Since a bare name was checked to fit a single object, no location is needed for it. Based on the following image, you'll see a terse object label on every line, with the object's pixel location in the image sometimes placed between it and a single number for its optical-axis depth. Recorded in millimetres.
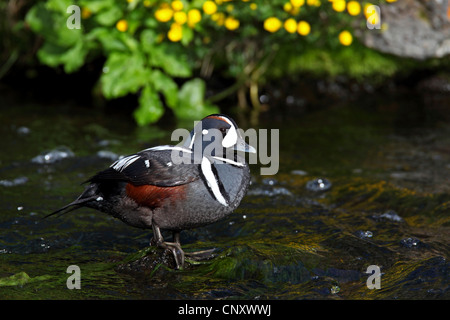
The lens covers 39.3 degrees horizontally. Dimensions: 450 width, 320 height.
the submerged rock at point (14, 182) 5387
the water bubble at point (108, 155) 6152
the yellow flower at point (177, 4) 6527
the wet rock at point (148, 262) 3864
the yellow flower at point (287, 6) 6596
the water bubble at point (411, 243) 4290
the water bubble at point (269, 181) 5555
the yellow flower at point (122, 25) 6781
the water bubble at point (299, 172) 5809
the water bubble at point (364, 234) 4477
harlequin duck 3764
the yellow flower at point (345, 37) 6804
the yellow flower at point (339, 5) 6473
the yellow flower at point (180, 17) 6531
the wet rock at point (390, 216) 4823
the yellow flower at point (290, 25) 6598
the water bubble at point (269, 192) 5332
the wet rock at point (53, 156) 5991
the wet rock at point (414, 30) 7551
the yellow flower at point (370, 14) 6984
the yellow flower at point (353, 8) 6547
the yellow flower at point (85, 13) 7221
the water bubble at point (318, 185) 5473
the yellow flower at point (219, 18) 6797
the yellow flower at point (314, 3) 6580
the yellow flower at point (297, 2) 6325
